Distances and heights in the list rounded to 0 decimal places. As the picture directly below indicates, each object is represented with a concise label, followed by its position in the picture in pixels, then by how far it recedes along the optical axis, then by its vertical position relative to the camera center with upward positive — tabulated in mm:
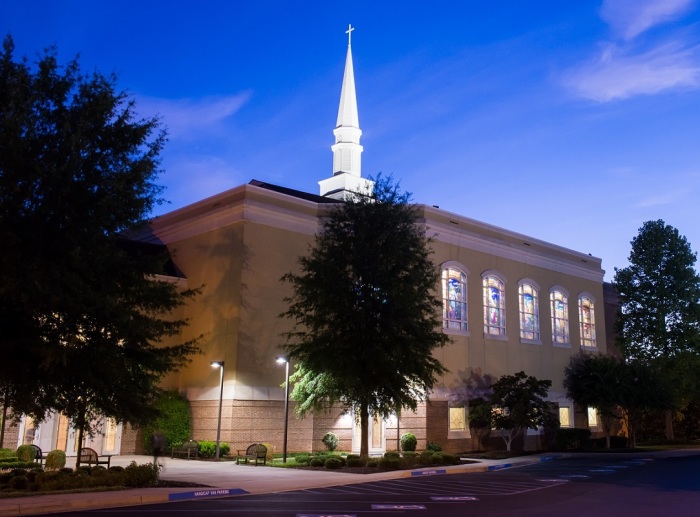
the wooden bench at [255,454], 26719 -1530
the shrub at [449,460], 28273 -1699
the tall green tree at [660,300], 45594 +7553
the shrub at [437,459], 27750 -1647
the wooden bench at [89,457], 22594 -1485
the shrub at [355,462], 25859 -1679
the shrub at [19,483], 17109 -1721
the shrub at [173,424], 31098 -531
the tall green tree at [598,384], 41312 +1970
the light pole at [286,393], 27812 +791
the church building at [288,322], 31656 +4934
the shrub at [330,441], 32562 -1199
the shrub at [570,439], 40312 -1169
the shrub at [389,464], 25862 -1731
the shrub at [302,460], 26725 -1723
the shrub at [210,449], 29688 -1497
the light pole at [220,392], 29281 +847
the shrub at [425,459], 27516 -1637
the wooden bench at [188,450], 29438 -1553
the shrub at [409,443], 33281 -1255
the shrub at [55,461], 22188 -1551
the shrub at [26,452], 24203 -1435
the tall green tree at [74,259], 17891 +3866
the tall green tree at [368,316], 27016 +3688
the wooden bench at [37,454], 24509 -1490
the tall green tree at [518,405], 33906 +570
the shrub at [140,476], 18203 -1611
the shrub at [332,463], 25625 -1723
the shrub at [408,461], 26609 -1693
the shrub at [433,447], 33344 -1428
